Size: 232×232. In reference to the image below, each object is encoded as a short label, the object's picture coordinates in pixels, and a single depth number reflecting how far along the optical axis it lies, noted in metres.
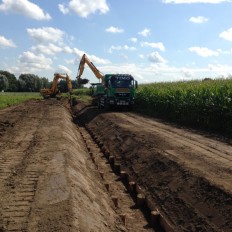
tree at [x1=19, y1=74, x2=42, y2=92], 93.50
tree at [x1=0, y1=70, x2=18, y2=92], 91.78
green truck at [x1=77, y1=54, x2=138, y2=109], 21.42
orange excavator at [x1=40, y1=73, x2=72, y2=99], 31.87
